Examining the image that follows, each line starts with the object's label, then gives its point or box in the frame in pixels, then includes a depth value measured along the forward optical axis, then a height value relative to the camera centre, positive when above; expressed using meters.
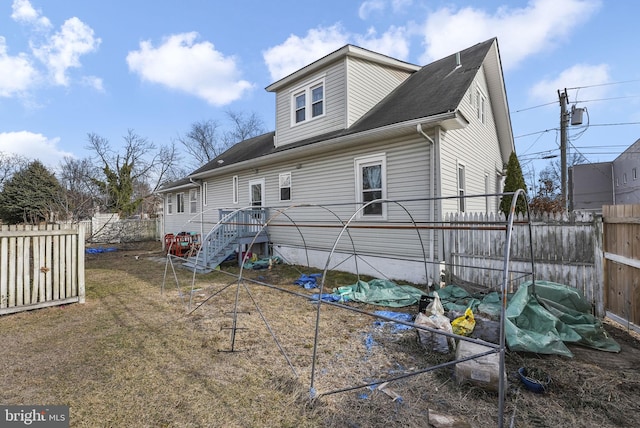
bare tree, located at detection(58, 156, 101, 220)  20.42 +3.77
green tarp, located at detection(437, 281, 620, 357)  3.73 -1.52
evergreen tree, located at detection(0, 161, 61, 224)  20.11 +1.76
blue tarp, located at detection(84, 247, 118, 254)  15.26 -1.60
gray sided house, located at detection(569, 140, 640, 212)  26.27 +3.27
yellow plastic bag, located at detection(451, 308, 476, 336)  4.07 -1.49
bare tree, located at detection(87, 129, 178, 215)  26.19 +5.72
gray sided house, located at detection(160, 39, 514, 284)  7.48 +1.94
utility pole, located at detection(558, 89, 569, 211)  11.67 +3.15
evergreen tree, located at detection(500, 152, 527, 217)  10.51 +1.39
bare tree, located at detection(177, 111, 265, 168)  36.34 +10.36
